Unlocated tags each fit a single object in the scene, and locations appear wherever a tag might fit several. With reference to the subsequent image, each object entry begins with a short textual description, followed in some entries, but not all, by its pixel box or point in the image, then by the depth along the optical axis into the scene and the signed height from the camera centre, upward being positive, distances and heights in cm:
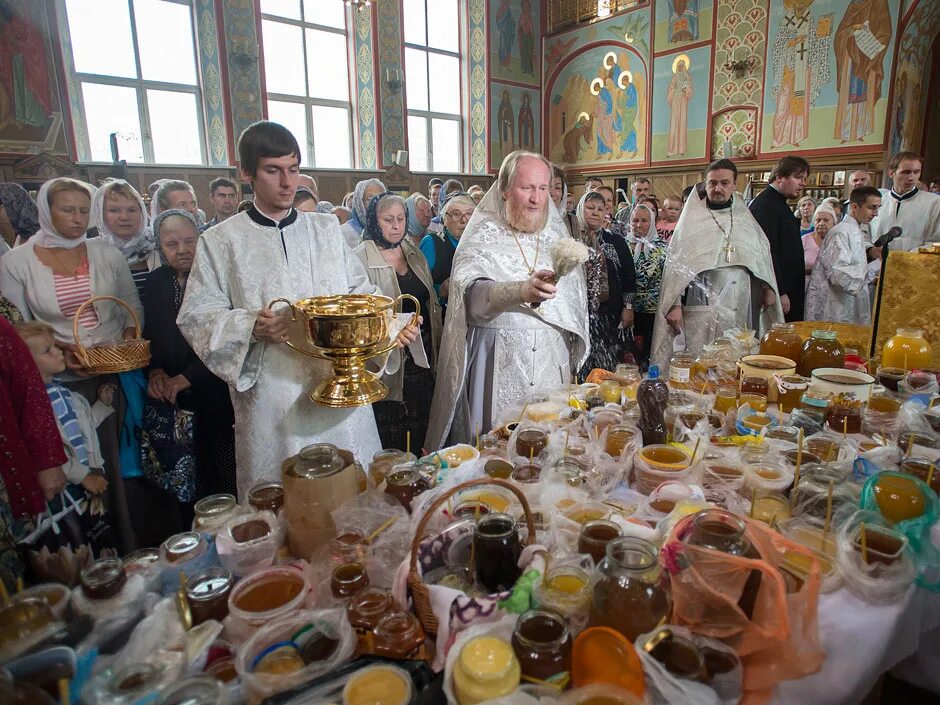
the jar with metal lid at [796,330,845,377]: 250 -51
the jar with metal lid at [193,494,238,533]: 145 -68
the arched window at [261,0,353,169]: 1191 +366
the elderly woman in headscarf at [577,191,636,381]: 416 -32
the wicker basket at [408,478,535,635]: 111 -67
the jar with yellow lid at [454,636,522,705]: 93 -70
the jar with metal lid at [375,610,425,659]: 106 -73
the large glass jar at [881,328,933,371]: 251 -51
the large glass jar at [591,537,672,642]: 104 -65
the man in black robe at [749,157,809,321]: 468 +7
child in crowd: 238 -75
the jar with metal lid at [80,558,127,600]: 113 -66
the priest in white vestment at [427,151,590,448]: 302 -44
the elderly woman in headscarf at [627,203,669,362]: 467 -35
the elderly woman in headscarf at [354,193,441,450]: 361 -27
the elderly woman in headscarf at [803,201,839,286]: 598 +7
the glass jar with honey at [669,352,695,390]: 243 -56
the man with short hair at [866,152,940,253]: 600 +30
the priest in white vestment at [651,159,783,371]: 412 -25
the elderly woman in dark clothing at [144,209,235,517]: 284 -67
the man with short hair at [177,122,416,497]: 208 -21
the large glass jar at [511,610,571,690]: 98 -71
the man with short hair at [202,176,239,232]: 545 +47
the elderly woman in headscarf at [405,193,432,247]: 486 +24
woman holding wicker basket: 268 -17
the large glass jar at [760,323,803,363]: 263 -49
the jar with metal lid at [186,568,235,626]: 115 -71
